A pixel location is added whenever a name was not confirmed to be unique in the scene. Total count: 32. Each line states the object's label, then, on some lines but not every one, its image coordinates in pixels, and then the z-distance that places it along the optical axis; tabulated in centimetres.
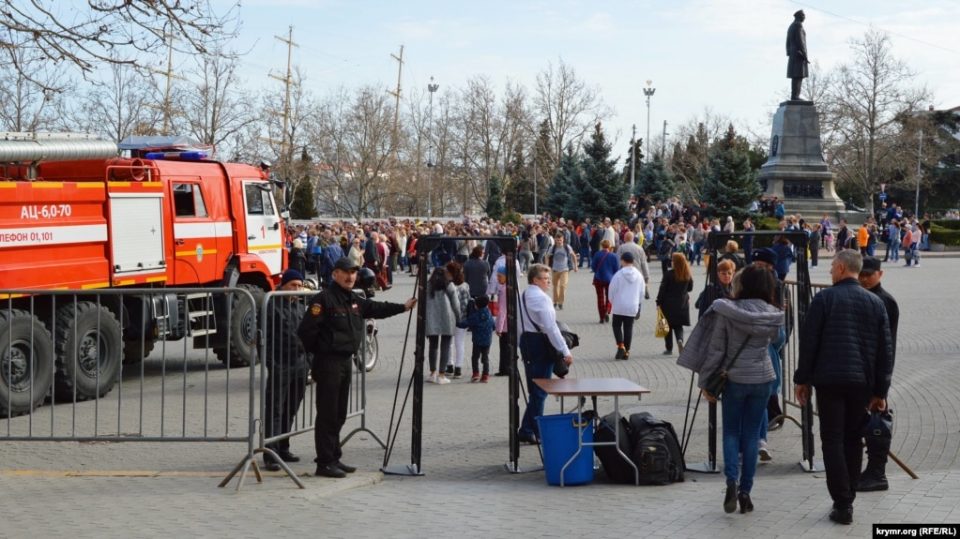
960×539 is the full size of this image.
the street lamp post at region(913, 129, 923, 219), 7212
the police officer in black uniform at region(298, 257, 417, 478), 851
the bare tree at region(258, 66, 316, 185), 5914
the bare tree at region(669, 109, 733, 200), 8525
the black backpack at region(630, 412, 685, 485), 838
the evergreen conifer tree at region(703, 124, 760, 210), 4988
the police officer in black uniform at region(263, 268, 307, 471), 871
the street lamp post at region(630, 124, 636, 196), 8652
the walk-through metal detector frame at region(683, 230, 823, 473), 877
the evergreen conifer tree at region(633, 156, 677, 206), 6562
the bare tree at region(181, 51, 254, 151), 4797
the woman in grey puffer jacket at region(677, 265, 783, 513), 724
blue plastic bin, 847
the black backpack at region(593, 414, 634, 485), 850
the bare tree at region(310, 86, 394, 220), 7050
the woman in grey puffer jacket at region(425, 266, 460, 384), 1401
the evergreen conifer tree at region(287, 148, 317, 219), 6984
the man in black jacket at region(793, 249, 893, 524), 699
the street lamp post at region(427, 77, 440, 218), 8302
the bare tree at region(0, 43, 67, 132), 2983
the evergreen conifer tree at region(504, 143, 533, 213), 9131
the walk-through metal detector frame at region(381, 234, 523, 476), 888
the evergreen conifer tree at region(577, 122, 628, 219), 5519
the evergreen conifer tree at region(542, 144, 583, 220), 5706
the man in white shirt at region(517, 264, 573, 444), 984
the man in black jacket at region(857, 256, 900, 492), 791
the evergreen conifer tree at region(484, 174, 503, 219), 7800
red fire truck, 1228
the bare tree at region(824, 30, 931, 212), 7131
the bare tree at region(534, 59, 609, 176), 8619
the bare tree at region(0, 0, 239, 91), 1047
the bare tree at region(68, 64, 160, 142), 4159
